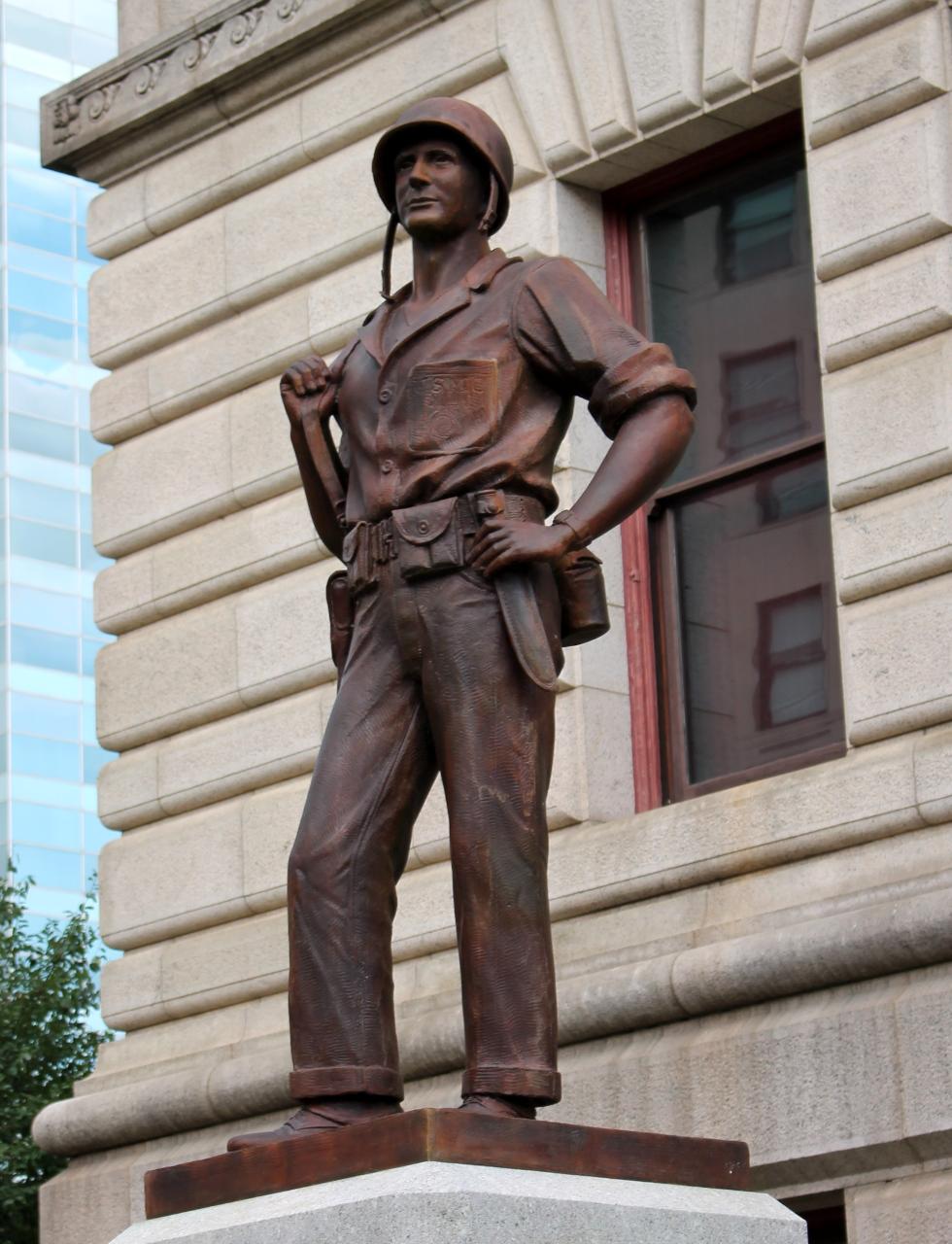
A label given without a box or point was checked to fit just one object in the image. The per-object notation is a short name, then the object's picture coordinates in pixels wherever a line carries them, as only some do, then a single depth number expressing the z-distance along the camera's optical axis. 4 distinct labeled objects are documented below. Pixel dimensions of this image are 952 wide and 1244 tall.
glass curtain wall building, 56.03
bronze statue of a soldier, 7.82
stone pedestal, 6.98
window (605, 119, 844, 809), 12.97
